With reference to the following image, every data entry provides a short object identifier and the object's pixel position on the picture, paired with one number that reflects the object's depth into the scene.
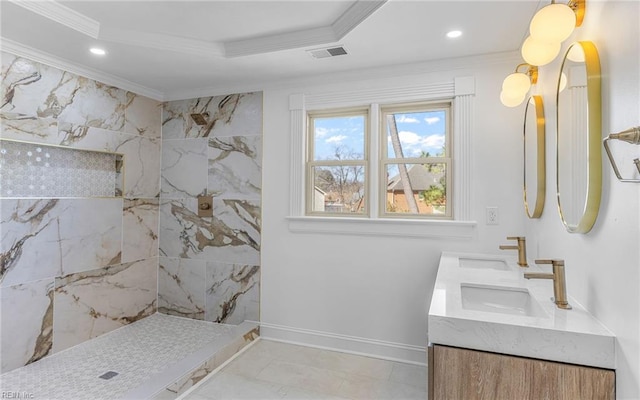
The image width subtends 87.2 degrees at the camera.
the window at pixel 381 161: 2.67
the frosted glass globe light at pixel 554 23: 1.22
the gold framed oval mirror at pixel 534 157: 1.85
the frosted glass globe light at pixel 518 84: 1.81
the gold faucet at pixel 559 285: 1.31
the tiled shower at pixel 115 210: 2.40
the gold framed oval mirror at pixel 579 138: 1.15
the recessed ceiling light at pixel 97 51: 2.43
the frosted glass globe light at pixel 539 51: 1.36
